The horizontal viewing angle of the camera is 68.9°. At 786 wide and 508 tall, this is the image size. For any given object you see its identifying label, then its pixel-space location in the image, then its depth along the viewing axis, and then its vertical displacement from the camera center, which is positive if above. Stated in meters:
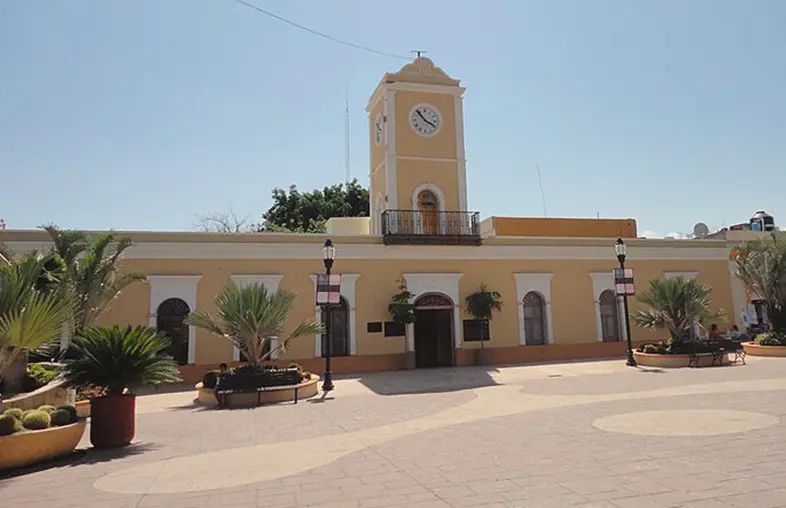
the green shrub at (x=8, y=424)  7.39 -1.12
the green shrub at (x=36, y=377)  10.97 -0.77
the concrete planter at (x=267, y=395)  13.03 -1.48
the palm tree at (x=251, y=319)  13.82 +0.31
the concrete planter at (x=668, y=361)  17.55 -1.25
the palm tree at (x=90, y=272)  14.45 +1.66
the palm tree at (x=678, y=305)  18.27 +0.47
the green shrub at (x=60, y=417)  8.10 -1.14
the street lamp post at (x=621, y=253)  19.00 +2.29
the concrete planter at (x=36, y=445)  7.32 -1.43
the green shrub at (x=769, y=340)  19.97 -0.77
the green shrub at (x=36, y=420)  7.78 -1.12
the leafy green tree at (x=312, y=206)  42.16 +9.16
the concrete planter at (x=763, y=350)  19.53 -1.10
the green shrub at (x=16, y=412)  7.83 -1.02
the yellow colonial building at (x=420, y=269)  18.06 +2.05
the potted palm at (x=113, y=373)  8.87 -0.58
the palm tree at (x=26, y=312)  7.30 +0.33
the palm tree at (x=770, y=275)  20.84 +1.57
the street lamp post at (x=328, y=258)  15.26 +1.94
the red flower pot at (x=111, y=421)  8.82 -1.32
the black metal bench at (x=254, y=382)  12.98 -1.17
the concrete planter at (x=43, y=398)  9.65 -1.07
